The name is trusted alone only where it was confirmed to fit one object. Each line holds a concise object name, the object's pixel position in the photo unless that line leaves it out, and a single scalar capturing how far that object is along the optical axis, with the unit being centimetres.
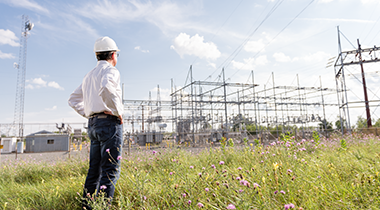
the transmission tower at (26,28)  2876
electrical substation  1927
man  209
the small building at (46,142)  1914
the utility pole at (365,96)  1451
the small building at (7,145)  1775
